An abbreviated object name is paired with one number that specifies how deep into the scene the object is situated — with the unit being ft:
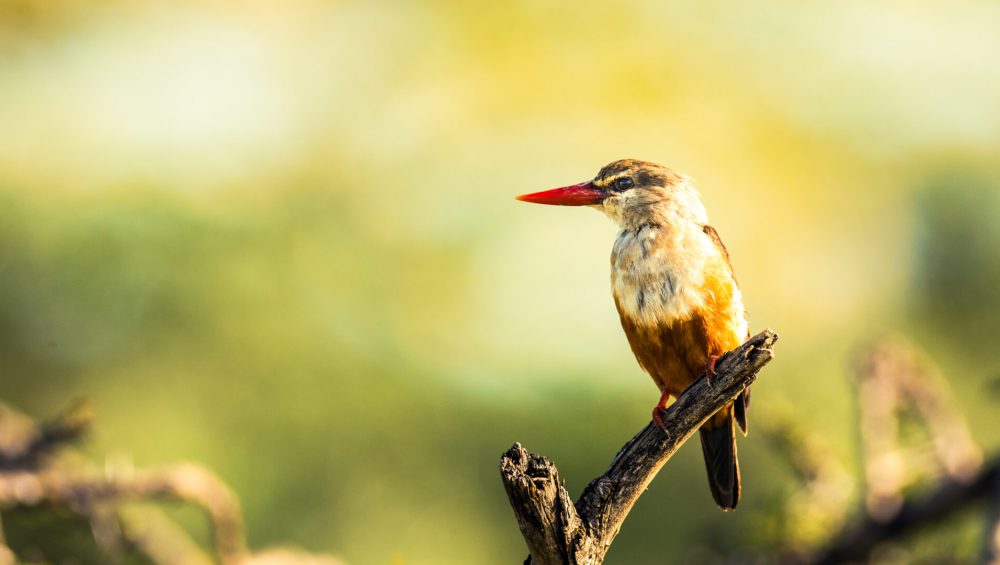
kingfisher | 21.47
